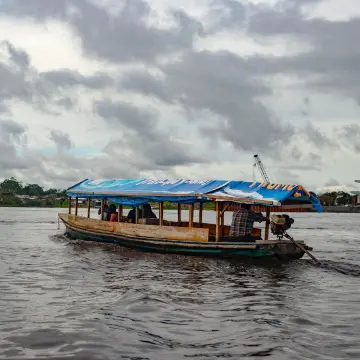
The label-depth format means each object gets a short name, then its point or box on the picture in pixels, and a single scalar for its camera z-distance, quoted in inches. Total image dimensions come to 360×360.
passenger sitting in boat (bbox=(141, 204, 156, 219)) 751.1
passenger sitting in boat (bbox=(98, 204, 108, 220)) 817.5
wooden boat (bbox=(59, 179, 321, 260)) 556.7
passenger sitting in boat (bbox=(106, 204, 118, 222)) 779.4
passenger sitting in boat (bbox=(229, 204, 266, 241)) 579.8
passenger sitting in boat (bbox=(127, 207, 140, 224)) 751.7
